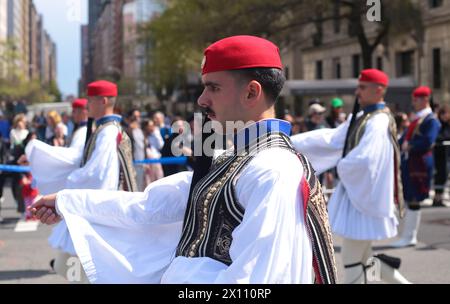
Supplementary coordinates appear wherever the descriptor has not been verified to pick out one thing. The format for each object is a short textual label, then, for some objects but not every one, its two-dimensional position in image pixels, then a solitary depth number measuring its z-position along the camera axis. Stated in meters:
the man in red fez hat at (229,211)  2.16
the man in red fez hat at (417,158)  9.02
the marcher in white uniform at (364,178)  5.82
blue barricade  9.54
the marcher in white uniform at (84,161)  5.90
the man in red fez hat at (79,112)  7.75
